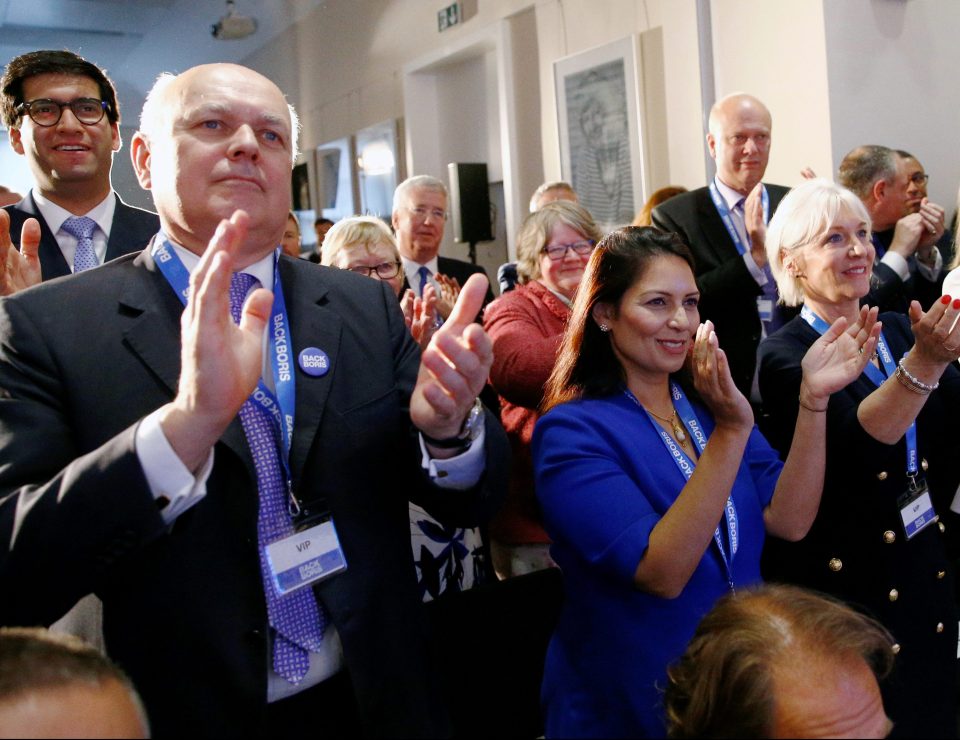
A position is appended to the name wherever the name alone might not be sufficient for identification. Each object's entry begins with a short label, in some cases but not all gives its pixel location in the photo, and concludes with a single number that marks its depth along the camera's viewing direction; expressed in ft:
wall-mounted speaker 21.91
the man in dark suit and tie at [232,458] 3.43
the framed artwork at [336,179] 27.63
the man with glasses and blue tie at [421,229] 12.21
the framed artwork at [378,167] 25.68
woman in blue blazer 5.03
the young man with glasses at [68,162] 6.91
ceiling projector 20.69
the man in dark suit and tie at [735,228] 9.35
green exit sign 22.33
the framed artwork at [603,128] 18.03
